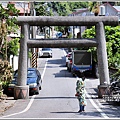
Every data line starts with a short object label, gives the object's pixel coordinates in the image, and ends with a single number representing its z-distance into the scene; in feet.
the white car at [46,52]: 173.47
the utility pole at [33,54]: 113.11
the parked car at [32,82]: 69.57
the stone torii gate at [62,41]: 64.34
